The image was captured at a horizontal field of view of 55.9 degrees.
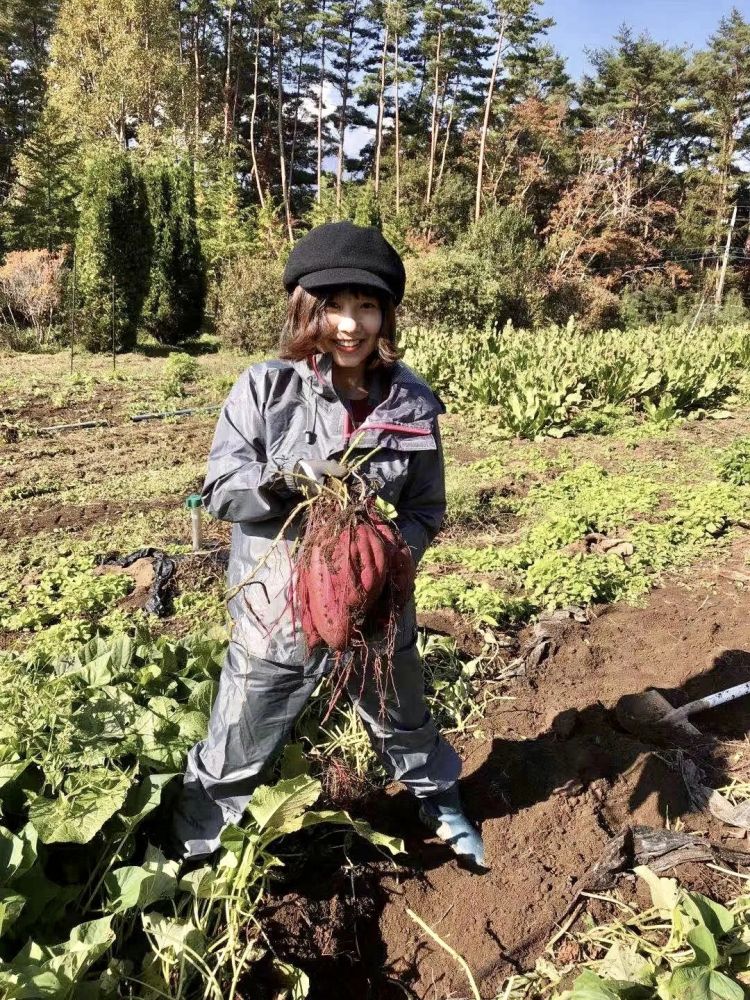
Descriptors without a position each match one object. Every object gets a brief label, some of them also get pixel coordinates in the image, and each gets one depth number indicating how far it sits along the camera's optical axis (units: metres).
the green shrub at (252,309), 15.70
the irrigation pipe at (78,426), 8.30
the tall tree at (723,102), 28.53
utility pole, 27.32
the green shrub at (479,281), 17.38
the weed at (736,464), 6.18
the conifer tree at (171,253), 15.39
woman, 1.81
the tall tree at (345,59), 27.09
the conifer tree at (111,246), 14.10
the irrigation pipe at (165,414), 9.03
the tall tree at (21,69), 21.75
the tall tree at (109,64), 25.27
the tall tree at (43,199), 15.13
